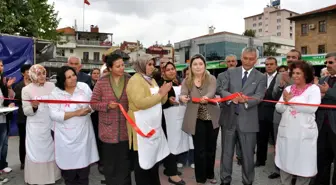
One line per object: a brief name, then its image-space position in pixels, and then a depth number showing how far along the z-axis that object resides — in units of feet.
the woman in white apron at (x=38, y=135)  13.23
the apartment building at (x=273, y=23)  315.78
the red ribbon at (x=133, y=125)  10.98
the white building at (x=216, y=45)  154.71
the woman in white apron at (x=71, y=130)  11.96
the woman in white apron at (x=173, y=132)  14.60
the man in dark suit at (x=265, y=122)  16.97
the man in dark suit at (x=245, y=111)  12.79
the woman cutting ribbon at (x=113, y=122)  11.50
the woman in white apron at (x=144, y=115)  10.89
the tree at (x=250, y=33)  203.43
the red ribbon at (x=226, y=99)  11.74
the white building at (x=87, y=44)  187.41
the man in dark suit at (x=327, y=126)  12.21
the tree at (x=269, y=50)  175.73
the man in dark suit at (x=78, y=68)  16.26
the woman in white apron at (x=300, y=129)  11.64
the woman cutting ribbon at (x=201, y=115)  13.19
